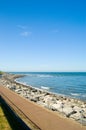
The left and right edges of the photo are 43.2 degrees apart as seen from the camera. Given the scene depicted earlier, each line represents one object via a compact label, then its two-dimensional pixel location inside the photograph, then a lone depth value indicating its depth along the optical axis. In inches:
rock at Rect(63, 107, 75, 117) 318.0
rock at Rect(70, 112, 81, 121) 295.5
